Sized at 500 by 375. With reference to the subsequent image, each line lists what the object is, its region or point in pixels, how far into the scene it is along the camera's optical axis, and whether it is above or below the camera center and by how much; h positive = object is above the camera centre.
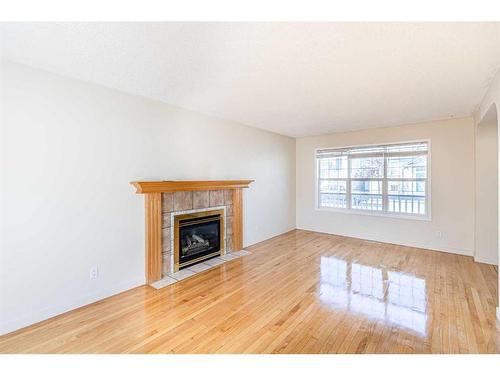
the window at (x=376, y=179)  4.65 +0.13
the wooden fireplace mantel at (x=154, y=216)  3.01 -0.39
